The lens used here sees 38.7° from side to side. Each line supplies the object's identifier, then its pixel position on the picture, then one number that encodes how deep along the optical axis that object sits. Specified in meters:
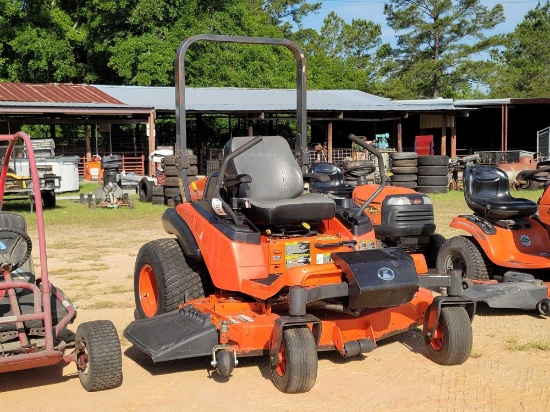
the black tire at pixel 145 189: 18.97
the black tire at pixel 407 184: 19.81
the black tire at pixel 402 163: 19.98
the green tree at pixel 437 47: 49.50
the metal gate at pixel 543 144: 26.20
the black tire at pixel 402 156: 20.00
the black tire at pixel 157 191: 18.50
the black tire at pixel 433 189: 20.41
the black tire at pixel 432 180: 20.39
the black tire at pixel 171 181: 17.78
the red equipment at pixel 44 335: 4.57
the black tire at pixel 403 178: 19.92
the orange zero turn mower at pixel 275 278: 4.85
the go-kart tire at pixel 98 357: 4.73
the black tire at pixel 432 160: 20.33
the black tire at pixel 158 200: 18.52
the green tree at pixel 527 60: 51.81
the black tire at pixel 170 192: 17.73
